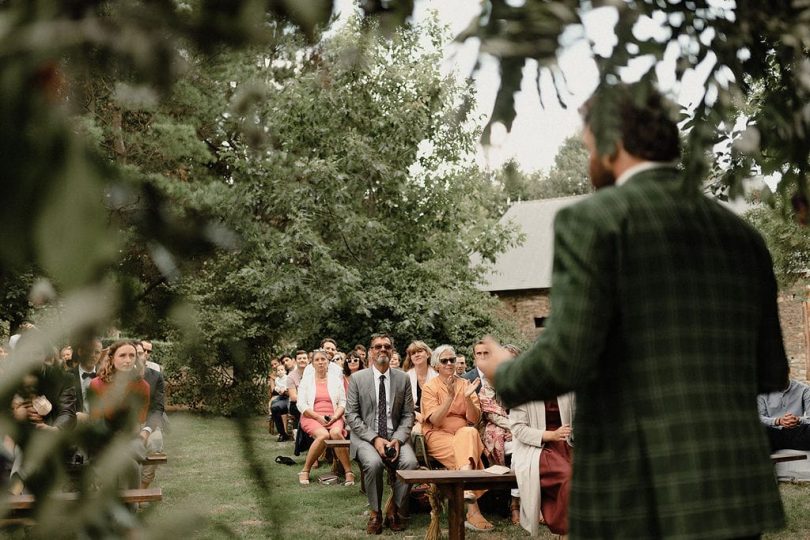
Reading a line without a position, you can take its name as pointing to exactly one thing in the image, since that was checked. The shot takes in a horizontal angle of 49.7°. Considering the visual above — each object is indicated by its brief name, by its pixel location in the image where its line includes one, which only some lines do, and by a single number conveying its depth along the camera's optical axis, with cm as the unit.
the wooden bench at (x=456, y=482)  625
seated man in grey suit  817
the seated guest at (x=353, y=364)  1167
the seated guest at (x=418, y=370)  925
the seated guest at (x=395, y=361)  1068
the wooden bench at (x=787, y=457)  756
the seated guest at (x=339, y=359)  1262
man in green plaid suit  186
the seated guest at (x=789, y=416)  829
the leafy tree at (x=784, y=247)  1240
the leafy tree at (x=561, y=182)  5291
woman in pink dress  1004
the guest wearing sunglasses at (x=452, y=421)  769
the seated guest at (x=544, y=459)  620
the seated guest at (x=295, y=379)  1225
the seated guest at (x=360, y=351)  1276
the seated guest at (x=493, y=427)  778
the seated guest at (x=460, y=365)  989
